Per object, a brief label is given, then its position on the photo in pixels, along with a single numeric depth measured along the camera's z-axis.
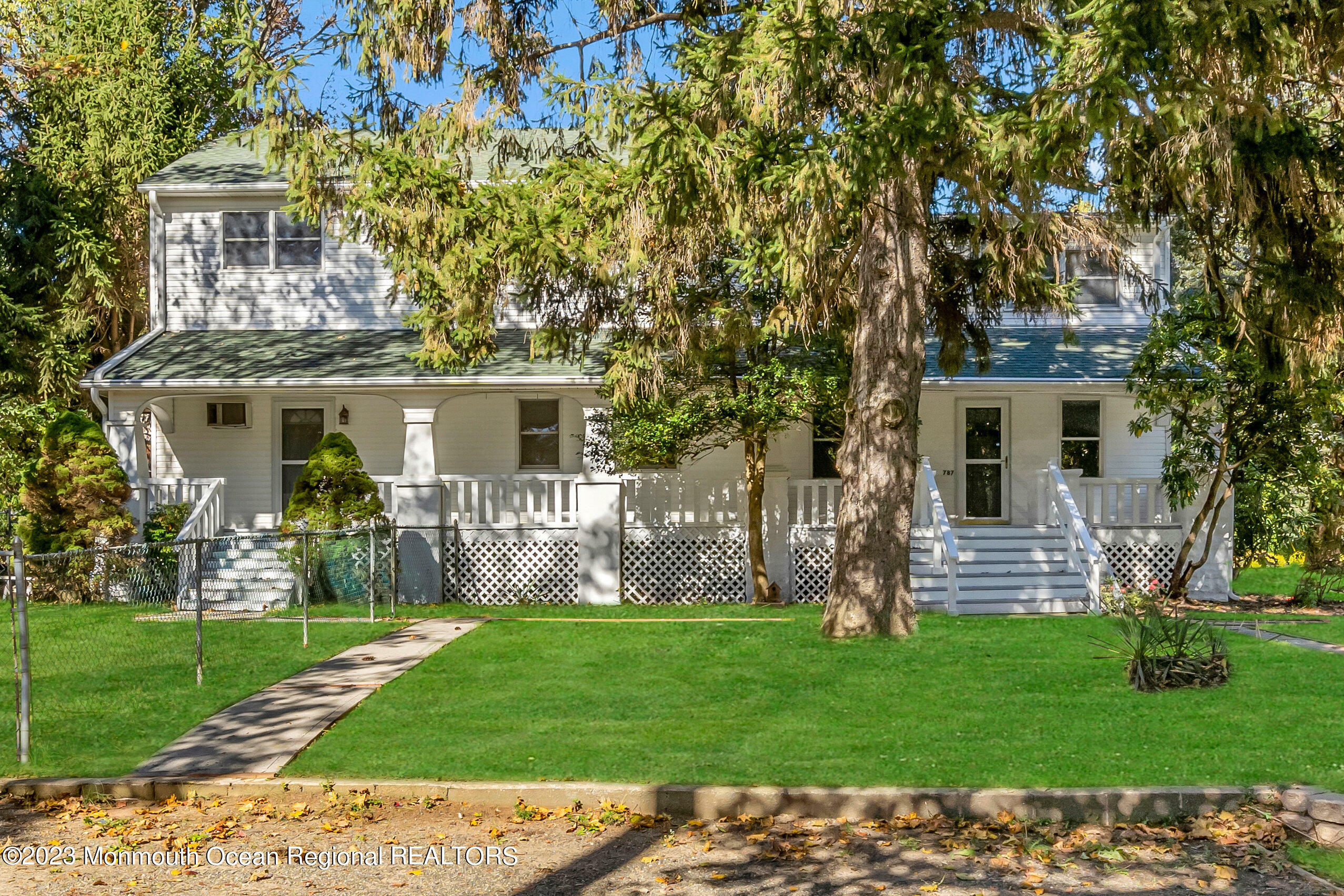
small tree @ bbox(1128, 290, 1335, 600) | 15.94
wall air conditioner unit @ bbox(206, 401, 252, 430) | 20.53
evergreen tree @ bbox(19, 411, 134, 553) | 17.17
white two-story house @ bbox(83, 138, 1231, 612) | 17.72
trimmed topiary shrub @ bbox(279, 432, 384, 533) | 16.75
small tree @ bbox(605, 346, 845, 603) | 15.61
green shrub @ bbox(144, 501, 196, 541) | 17.66
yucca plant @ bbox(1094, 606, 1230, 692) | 10.03
